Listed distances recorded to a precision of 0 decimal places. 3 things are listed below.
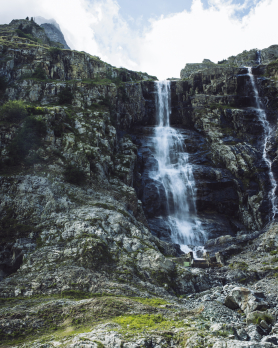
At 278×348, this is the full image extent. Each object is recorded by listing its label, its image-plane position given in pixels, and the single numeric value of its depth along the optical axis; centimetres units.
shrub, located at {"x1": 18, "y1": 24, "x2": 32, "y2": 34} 8075
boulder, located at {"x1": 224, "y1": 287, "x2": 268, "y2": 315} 1446
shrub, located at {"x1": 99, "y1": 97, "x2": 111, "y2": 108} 5066
